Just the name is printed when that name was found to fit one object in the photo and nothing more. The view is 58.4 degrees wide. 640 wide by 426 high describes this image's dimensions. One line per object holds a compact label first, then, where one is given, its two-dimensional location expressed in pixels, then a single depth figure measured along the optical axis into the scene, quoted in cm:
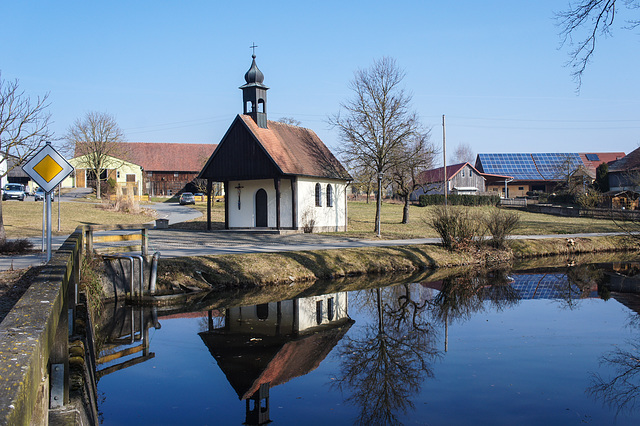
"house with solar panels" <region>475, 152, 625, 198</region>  7338
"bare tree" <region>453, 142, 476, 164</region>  13762
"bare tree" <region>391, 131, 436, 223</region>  3147
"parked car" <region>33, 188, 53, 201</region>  5036
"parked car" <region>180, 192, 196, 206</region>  5731
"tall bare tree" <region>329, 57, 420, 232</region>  3081
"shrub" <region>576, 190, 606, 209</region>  4816
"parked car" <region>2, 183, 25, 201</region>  4867
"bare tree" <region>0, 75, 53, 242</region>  1833
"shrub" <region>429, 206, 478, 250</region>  2041
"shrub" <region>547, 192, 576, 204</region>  5672
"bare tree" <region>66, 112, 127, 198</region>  5778
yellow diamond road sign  970
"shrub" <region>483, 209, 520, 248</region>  2122
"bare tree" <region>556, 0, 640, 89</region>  1048
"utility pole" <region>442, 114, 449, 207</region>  4291
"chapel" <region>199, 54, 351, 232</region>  2828
